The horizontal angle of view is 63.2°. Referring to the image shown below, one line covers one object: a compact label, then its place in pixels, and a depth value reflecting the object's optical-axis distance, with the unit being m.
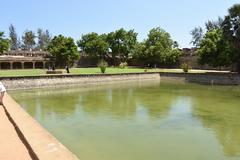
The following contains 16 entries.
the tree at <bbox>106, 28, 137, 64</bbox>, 38.94
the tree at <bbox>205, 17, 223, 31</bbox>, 45.50
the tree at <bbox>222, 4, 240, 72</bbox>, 22.46
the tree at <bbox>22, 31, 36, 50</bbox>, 56.14
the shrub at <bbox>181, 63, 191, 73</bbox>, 26.73
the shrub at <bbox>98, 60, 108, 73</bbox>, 24.83
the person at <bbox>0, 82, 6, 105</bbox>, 7.72
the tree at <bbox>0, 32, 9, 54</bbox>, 25.95
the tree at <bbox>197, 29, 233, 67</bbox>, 23.17
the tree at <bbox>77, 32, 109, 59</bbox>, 38.42
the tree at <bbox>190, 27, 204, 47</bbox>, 51.94
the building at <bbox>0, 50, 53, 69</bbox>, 32.47
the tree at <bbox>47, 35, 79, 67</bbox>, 33.01
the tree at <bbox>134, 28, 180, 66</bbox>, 33.77
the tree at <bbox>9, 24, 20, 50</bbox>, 56.84
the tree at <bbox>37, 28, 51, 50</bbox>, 60.41
